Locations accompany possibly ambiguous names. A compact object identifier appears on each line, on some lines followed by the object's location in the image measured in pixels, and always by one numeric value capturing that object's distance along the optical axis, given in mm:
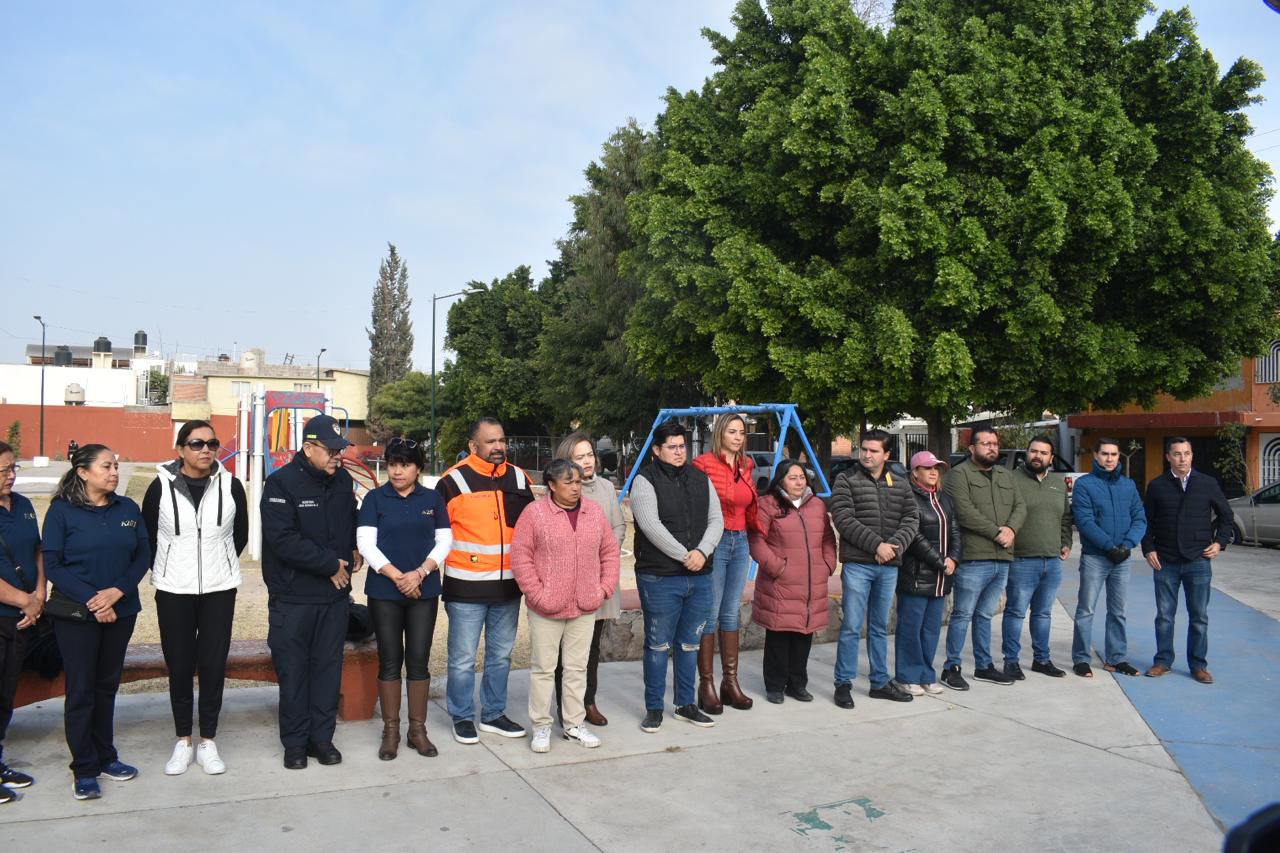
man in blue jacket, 7629
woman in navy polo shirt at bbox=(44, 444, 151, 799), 4828
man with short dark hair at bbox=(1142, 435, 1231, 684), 7520
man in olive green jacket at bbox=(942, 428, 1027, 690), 7309
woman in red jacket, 6652
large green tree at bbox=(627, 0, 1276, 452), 16969
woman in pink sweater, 5672
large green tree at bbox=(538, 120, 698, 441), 28109
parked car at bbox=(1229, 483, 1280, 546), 18094
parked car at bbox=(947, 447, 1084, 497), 20875
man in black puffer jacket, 6754
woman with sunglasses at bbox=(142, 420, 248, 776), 5164
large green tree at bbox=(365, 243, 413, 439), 81812
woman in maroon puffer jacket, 6688
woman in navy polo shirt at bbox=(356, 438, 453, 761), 5498
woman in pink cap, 6961
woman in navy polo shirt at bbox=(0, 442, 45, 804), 4827
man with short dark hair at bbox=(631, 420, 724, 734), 6141
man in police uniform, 5266
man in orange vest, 5742
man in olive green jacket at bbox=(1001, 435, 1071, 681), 7539
